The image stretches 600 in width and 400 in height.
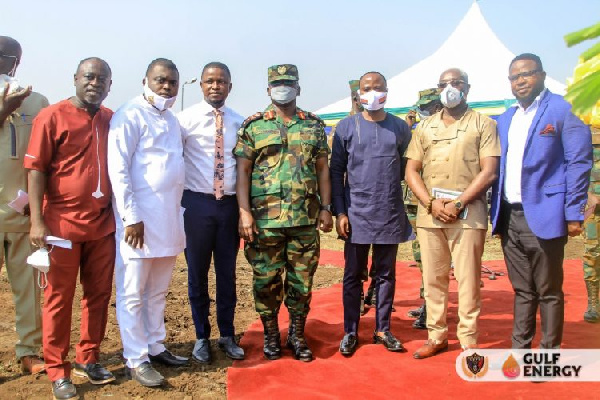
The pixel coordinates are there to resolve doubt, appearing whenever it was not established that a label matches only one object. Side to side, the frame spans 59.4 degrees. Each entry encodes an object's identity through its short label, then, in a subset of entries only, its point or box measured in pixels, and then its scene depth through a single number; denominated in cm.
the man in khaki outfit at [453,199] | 371
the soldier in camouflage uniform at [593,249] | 479
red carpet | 325
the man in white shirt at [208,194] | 378
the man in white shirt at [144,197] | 327
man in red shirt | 316
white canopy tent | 1361
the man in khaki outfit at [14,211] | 353
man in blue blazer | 339
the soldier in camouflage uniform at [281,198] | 374
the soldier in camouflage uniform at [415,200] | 470
